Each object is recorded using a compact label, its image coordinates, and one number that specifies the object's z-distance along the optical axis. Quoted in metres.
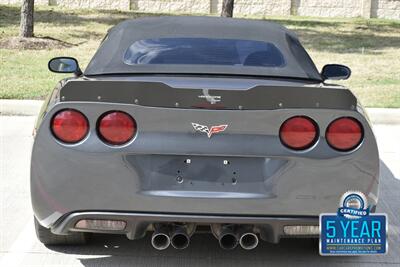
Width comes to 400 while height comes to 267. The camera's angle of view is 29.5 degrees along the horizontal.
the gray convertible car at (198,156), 3.98
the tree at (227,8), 19.89
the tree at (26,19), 16.72
